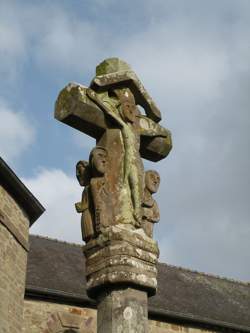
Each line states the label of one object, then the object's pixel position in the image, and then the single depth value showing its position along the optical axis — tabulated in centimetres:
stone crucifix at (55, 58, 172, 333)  396
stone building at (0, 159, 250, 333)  1161
